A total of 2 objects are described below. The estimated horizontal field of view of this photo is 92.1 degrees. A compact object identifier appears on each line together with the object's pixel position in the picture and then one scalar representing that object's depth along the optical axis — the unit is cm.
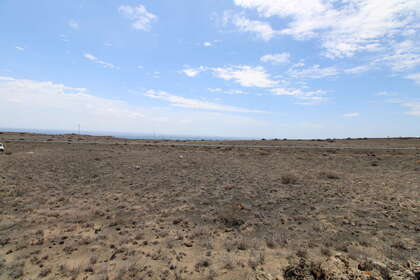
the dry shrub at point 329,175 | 1741
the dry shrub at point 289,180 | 1579
